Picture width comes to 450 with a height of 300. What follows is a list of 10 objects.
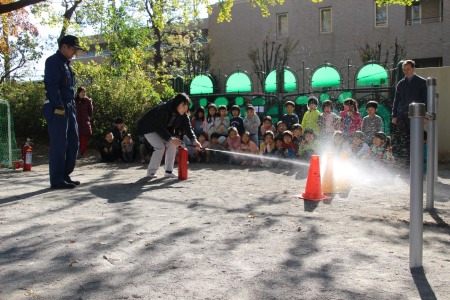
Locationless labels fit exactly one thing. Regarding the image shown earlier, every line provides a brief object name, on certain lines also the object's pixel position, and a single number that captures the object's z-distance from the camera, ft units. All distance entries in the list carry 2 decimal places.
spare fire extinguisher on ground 36.22
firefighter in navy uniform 23.11
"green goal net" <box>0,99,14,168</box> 37.22
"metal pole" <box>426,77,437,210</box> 17.83
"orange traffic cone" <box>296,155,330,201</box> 20.98
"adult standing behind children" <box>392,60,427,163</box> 29.78
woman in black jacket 27.53
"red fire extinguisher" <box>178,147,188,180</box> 28.04
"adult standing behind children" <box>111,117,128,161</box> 42.55
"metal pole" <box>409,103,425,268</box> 11.53
